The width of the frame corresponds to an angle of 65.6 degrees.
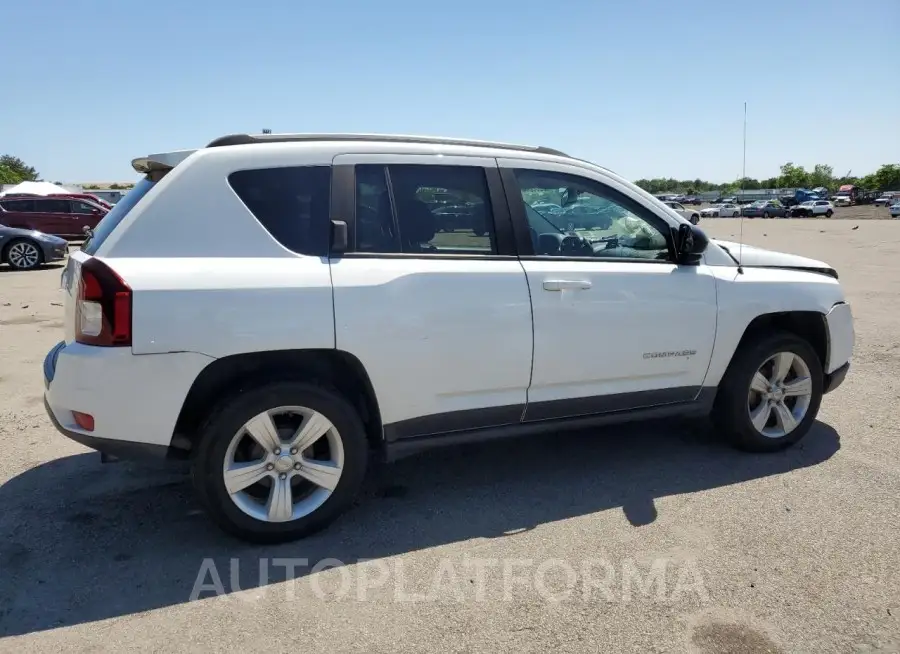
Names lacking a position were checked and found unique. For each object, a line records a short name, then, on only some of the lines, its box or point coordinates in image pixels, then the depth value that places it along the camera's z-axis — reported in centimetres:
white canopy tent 3234
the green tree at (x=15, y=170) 7231
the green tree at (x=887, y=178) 10419
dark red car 2075
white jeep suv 315
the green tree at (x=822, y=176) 14325
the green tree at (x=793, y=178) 13675
